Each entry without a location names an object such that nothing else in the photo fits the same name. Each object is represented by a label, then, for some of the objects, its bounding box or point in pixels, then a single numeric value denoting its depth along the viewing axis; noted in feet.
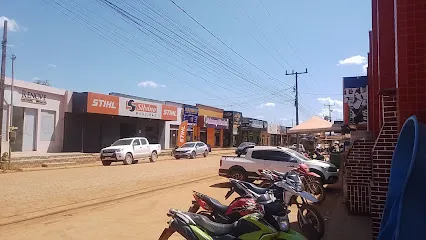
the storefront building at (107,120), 102.89
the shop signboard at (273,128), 243.40
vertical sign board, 67.77
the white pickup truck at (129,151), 77.20
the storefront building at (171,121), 139.12
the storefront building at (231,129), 197.47
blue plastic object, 11.04
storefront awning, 75.56
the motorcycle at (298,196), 21.66
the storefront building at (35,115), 86.88
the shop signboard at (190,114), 156.24
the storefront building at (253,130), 209.26
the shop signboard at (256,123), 215.31
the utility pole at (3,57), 67.31
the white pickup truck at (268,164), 44.96
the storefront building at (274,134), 247.13
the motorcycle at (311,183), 36.06
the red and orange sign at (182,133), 116.02
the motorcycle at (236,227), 15.28
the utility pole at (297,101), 150.30
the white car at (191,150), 104.56
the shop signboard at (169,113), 136.30
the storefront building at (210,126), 167.12
